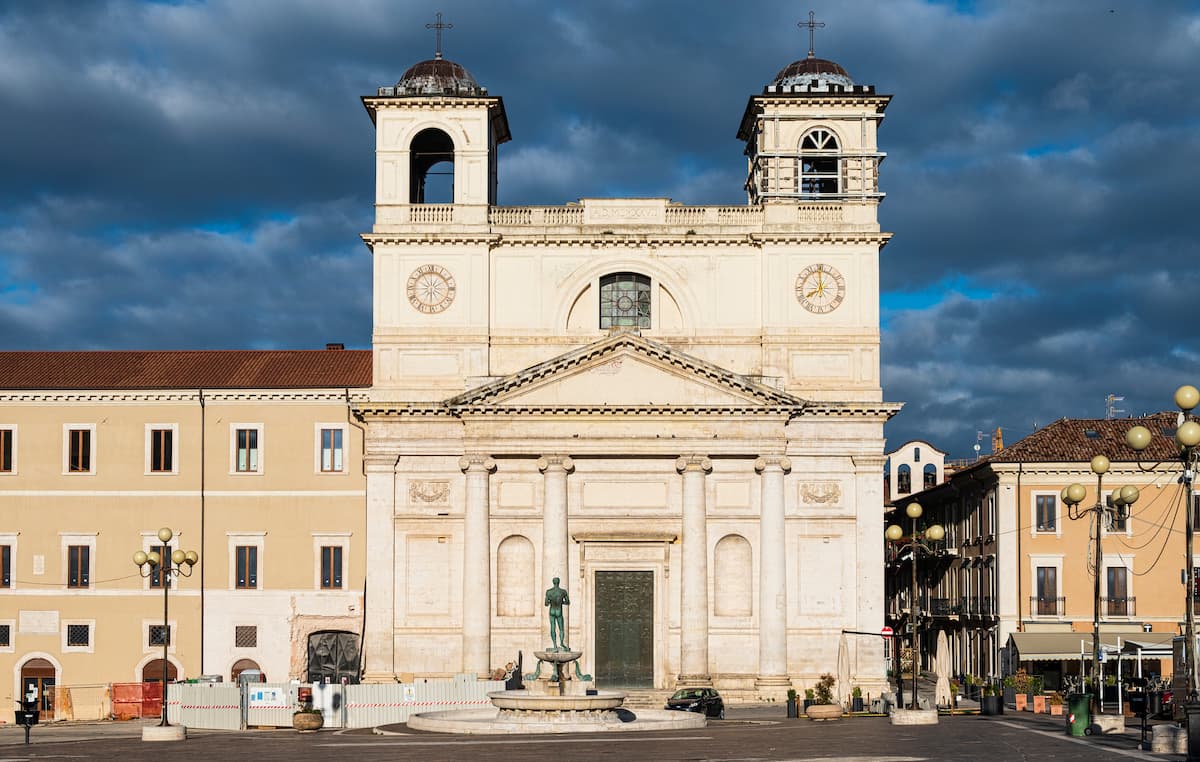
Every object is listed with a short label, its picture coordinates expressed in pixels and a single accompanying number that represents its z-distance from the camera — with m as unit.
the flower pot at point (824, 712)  53.31
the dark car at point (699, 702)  56.12
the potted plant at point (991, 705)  54.59
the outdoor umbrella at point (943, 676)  56.93
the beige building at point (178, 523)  66.12
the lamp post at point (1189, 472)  29.39
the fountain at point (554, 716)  45.03
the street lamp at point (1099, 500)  38.19
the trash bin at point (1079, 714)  42.28
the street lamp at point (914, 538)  49.66
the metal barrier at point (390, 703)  53.28
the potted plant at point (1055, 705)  54.44
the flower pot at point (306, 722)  51.47
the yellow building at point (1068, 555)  70.44
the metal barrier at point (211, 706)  53.38
